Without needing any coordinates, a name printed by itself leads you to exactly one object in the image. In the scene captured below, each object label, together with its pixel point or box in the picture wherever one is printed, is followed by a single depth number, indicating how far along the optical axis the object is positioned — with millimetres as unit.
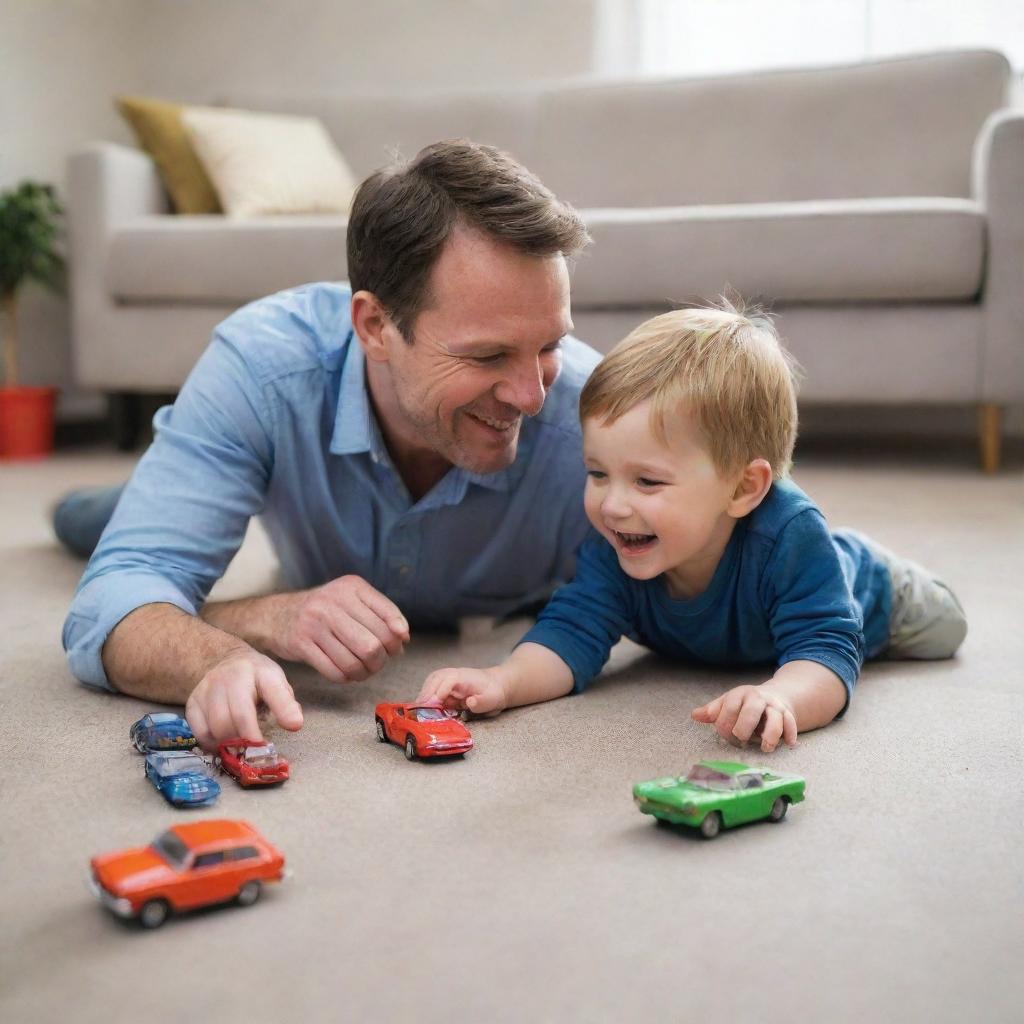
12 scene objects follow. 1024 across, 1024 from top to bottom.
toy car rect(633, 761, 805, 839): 944
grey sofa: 2822
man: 1278
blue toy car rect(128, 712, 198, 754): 1123
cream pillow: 3402
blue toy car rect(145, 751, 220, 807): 1019
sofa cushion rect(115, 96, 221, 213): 3520
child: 1257
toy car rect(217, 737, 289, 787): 1063
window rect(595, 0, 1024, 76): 3668
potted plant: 3477
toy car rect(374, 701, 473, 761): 1121
